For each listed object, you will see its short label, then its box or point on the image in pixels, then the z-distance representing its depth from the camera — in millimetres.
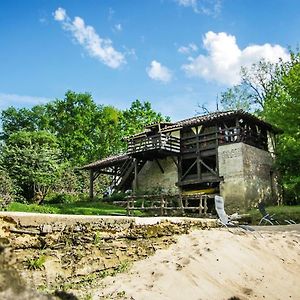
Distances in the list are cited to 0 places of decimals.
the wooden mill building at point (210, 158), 15768
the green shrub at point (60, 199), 19545
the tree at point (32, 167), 17031
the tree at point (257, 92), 22245
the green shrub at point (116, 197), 17450
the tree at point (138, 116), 28084
